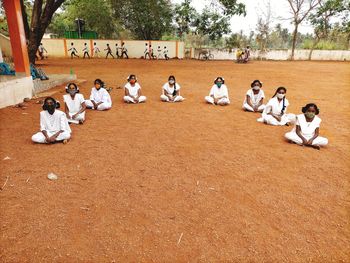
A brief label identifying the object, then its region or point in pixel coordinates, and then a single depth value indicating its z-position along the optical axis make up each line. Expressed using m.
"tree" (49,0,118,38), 27.30
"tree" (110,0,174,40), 26.09
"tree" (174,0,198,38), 27.28
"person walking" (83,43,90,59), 25.67
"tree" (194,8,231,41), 28.16
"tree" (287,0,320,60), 29.69
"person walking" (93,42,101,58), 26.14
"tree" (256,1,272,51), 33.53
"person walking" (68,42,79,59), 25.82
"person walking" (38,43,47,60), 21.40
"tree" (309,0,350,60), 29.64
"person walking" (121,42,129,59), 26.42
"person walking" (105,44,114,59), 25.75
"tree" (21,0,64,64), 11.59
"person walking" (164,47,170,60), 27.07
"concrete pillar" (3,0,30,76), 7.49
